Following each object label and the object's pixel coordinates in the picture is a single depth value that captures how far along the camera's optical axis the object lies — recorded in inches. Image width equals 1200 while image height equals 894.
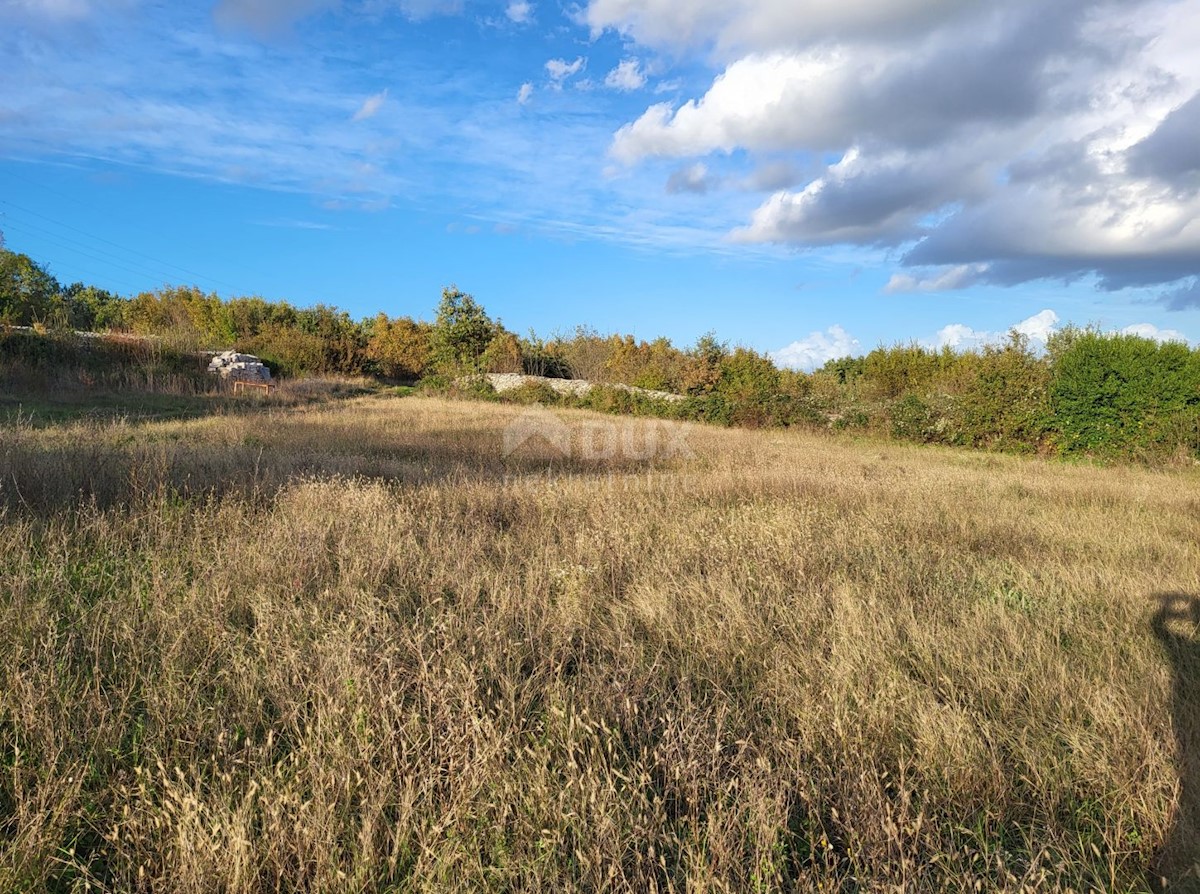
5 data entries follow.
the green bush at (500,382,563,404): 951.6
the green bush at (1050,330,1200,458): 517.7
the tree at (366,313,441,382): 1406.3
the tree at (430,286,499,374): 1178.6
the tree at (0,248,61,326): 1043.9
